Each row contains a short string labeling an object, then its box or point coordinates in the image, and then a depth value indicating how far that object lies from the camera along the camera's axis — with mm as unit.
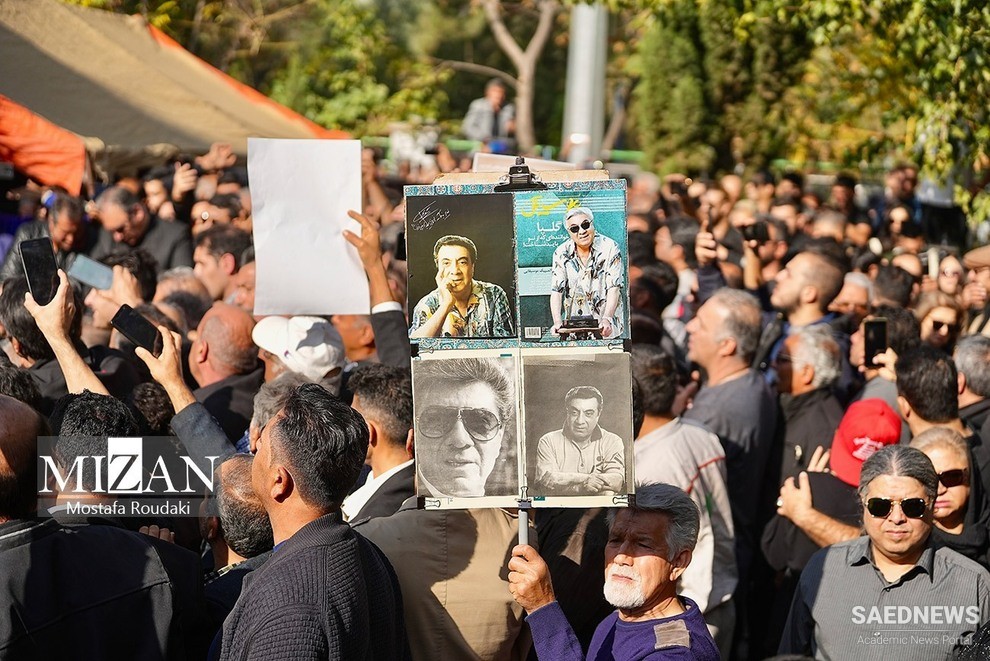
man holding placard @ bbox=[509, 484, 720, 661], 3527
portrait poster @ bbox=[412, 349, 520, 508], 3520
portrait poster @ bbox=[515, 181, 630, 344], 3506
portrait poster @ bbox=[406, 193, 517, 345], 3533
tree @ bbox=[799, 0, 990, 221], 7699
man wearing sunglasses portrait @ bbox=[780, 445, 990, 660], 4328
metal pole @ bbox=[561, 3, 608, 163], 16938
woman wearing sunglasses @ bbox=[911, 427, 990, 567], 5027
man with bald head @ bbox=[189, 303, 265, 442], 5672
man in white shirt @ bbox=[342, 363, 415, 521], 4426
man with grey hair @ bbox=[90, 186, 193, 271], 9375
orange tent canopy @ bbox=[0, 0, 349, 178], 8820
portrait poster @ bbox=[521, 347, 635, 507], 3500
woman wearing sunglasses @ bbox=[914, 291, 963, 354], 7988
